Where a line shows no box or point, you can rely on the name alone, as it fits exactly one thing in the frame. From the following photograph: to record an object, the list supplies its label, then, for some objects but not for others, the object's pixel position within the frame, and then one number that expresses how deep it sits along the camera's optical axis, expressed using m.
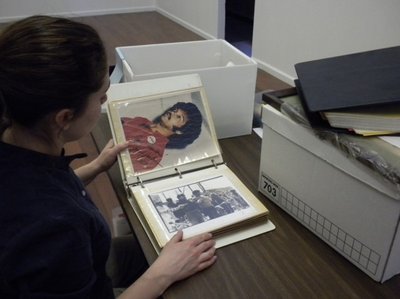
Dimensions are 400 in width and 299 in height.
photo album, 0.81
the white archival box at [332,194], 0.67
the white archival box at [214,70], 1.09
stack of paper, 0.70
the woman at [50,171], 0.60
